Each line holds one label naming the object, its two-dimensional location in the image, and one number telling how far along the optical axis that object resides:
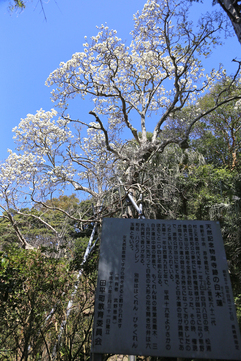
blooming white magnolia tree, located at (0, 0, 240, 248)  5.68
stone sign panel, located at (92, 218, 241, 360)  1.69
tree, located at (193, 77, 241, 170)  9.56
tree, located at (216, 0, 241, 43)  2.83
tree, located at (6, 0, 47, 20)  2.93
